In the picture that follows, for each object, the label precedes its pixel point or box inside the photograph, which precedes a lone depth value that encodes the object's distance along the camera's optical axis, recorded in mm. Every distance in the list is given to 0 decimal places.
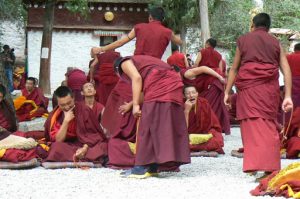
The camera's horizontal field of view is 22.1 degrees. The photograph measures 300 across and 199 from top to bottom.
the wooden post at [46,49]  22898
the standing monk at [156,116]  6830
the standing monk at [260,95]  6671
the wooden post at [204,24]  18902
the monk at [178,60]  12227
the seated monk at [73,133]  7952
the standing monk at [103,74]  11246
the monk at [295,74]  11431
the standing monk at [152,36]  7820
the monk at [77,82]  12324
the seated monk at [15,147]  7740
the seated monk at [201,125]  9265
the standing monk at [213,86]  11546
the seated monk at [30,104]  13392
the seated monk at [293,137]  8951
